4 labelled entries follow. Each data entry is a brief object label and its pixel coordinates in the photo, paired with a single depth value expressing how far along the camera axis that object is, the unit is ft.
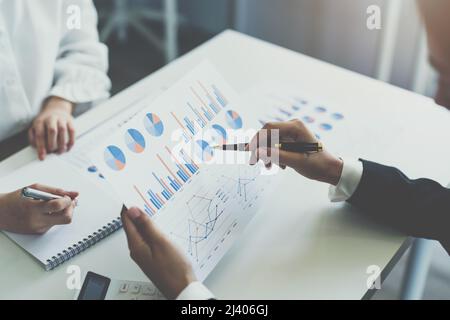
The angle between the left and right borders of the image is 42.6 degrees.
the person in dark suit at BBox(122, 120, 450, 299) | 3.41
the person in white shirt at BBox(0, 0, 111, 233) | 4.04
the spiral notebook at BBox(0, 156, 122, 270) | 3.19
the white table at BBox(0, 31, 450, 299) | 3.06
